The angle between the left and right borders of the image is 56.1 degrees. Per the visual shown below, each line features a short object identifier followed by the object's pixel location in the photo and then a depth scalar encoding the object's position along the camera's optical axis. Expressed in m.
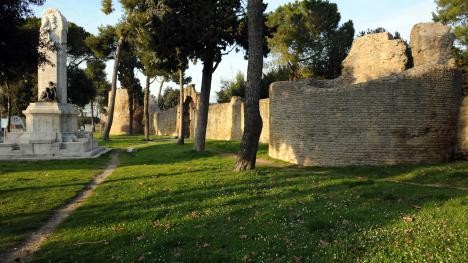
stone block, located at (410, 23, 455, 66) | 15.57
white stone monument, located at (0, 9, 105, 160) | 20.31
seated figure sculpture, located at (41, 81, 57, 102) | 22.14
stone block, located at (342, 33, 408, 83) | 18.89
